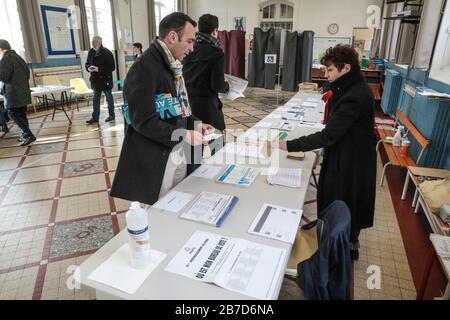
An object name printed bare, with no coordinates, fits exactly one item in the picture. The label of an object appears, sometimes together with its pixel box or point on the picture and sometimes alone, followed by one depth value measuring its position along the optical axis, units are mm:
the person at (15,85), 4148
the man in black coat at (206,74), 2297
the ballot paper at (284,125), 2770
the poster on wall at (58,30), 6434
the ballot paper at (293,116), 3147
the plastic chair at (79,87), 6439
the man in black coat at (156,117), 1368
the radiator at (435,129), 2723
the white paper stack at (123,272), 942
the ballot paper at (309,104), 3729
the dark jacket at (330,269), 1119
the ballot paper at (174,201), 1395
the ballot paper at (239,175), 1650
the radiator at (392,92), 4832
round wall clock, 9742
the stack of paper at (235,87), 2652
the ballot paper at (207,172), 1736
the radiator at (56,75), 6305
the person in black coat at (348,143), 1652
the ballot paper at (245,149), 2081
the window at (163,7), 9523
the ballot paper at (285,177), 1643
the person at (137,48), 6220
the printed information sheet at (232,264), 952
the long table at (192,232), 926
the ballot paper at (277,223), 1205
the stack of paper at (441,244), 1454
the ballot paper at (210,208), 1294
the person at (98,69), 5359
